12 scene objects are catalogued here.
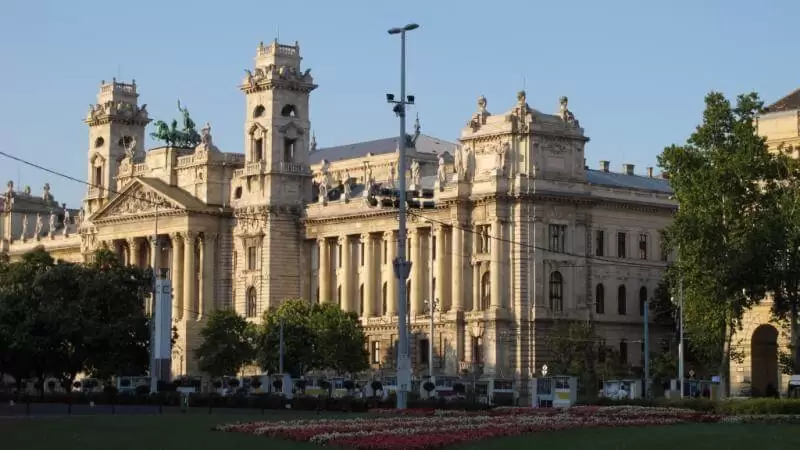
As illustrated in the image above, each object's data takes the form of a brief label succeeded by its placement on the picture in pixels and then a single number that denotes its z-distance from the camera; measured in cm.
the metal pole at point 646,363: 12250
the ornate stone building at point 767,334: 10825
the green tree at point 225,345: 14812
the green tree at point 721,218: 10156
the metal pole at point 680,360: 11850
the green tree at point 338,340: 14600
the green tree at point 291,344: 14638
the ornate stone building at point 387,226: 14538
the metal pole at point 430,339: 14589
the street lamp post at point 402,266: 7738
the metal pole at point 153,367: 11129
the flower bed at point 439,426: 5512
